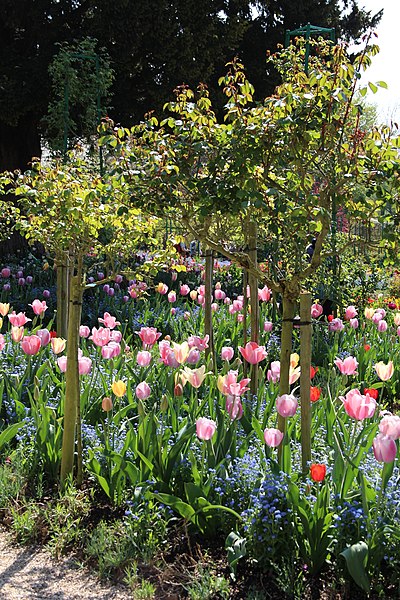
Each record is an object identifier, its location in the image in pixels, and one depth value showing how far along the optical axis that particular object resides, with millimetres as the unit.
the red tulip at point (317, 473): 2482
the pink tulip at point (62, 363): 3787
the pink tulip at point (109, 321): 4477
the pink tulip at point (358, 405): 2869
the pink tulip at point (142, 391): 3312
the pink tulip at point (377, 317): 5359
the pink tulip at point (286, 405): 2840
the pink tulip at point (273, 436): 2732
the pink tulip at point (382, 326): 5180
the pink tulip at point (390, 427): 2527
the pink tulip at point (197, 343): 4062
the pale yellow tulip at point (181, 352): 3748
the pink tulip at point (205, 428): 2840
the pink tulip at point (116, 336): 4238
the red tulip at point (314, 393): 3244
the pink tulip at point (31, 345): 3969
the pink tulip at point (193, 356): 3885
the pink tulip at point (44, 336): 4134
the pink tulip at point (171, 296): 6367
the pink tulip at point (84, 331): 4609
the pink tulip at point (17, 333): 4334
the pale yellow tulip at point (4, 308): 5016
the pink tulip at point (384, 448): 2447
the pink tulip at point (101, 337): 4133
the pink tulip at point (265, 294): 5508
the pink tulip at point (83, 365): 3615
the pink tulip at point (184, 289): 6840
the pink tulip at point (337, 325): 5289
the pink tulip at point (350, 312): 5505
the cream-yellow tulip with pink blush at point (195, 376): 3416
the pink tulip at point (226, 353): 4020
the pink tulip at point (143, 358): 3859
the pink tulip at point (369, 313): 5418
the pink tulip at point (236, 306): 5500
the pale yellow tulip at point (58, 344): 4027
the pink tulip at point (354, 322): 5398
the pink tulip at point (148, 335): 4191
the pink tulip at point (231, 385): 3172
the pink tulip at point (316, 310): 5338
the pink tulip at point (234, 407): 3133
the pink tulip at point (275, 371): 3562
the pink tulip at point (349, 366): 3580
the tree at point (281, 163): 2684
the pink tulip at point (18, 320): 4465
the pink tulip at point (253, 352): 3504
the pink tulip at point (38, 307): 4970
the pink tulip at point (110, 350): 3949
